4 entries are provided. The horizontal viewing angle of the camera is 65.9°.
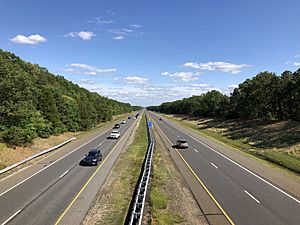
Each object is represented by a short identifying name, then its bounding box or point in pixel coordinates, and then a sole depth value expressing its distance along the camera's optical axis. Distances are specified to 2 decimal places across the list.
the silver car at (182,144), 31.39
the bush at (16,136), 28.17
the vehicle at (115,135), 41.33
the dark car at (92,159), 21.83
